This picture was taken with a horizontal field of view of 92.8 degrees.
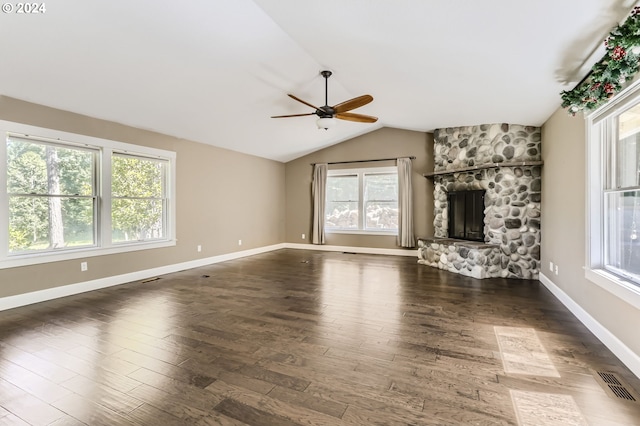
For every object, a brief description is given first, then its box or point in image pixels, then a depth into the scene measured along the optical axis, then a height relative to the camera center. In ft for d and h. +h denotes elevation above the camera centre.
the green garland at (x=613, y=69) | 6.48 +3.60
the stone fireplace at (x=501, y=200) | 17.13 +0.77
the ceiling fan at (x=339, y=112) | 12.89 +4.65
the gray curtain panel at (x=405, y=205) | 24.23 +0.65
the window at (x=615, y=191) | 8.21 +0.65
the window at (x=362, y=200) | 25.76 +1.12
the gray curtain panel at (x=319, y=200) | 27.63 +1.19
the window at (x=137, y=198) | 15.94 +0.81
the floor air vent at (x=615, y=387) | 6.43 -3.85
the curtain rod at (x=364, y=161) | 24.45 +4.55
